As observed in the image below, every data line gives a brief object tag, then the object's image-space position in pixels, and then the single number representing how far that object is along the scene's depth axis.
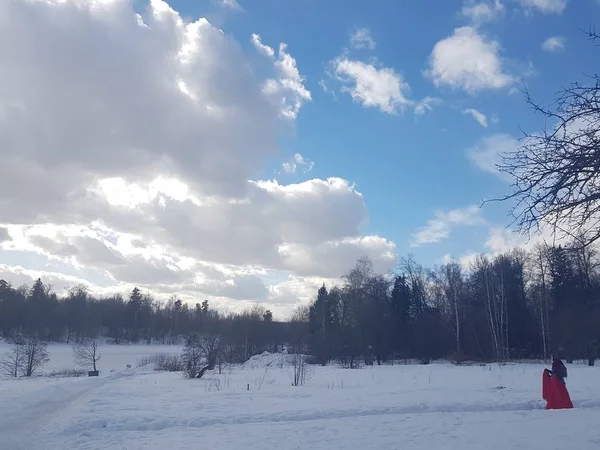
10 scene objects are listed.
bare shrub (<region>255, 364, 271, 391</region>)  25.85
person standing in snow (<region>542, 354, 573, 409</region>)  15.79
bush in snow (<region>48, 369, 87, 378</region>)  45.76
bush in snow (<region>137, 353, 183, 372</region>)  45.13
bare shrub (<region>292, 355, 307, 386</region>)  27.93
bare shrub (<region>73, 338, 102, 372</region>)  54.44
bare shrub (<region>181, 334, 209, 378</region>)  33.50
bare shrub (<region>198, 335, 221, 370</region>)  38.28
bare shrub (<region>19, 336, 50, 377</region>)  46.85
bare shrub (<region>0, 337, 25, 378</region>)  46.66
